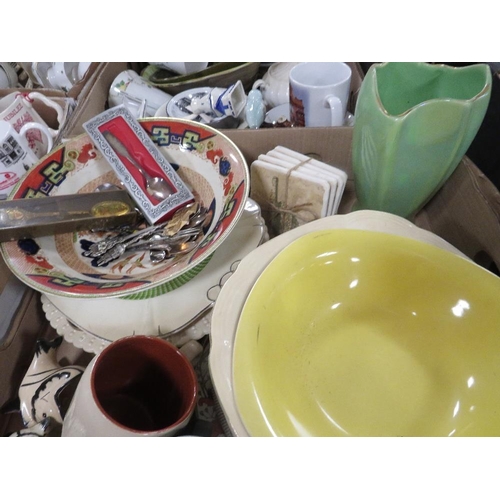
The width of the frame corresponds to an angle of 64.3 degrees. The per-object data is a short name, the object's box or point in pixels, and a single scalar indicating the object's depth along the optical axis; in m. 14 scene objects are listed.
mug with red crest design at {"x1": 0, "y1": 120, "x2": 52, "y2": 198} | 0.52
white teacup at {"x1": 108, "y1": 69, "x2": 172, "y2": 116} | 0.69
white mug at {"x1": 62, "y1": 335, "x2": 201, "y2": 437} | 0.32
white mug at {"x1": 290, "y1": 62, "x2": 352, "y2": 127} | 0.55
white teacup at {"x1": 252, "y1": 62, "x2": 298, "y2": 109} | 0.69
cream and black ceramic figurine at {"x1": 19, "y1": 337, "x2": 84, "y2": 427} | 0.40
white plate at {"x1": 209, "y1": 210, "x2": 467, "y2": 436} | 0.31
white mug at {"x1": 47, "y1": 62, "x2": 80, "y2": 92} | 0.72
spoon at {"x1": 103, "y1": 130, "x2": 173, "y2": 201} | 0.50
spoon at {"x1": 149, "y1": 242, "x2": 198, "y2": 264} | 0.46
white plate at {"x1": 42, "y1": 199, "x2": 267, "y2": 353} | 0.44
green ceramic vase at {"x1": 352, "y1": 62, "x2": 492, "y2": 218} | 0.39
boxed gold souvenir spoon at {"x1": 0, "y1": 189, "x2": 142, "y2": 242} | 0.44
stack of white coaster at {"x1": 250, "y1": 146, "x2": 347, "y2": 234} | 0.48
